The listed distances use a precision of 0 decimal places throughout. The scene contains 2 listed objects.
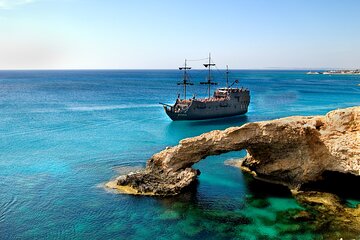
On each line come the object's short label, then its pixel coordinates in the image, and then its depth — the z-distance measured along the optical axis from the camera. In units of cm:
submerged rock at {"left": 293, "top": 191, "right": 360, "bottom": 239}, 2191
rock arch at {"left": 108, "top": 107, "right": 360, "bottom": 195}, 2669
